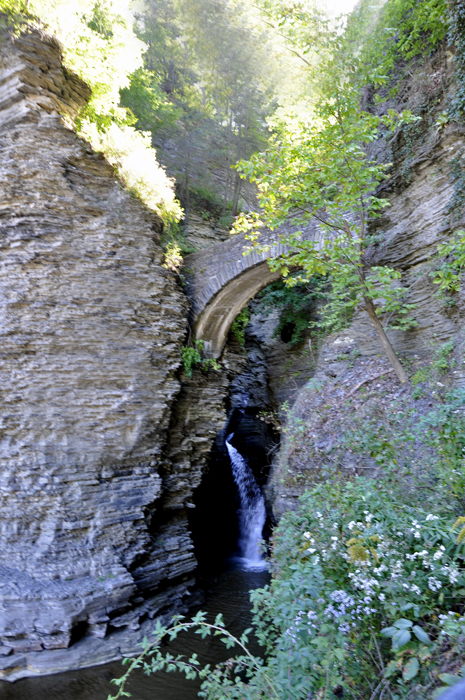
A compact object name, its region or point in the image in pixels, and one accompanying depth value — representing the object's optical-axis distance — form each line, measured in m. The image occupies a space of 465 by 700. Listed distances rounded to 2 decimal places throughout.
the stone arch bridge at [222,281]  10.34
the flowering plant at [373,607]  2.09
